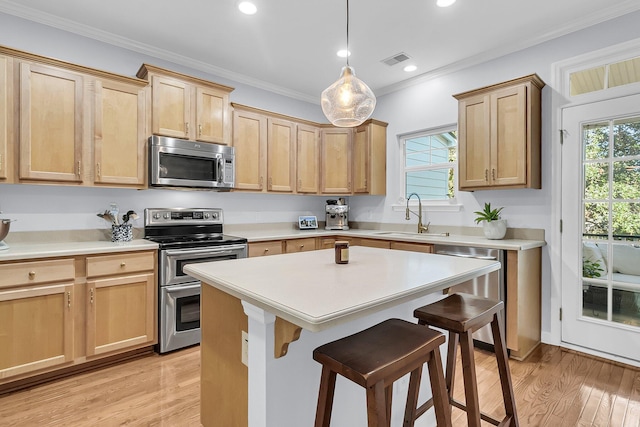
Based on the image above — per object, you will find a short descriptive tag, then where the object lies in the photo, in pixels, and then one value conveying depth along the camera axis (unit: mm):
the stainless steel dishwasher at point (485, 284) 2721
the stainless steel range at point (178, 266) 2781
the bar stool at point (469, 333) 1426
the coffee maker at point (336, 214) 4543
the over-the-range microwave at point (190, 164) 2947
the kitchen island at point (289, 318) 1134
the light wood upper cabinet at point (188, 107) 2994
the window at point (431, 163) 3873
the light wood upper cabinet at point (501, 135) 2877
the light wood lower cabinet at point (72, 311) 2180
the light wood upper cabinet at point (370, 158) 4242
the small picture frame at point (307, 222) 4405
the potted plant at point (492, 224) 3066
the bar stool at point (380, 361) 1026
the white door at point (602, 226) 2584
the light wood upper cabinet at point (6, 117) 2346
